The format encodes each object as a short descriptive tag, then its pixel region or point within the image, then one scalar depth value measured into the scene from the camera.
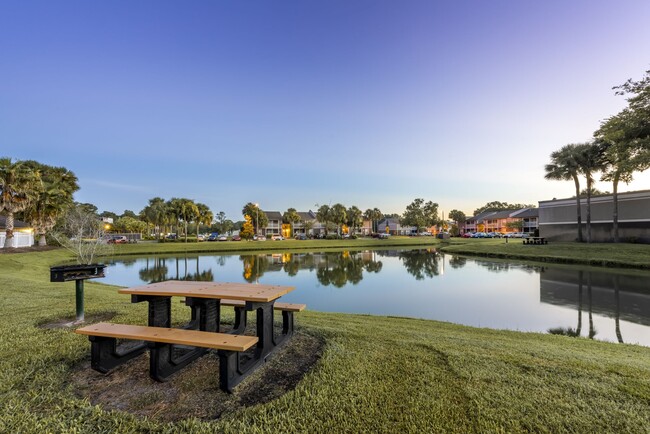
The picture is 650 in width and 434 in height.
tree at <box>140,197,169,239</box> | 54.56
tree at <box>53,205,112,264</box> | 16.81
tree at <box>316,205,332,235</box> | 68.56
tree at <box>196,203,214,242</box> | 55.31
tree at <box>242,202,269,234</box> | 64.06
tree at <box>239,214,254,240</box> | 54.53
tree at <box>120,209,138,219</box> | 110.69
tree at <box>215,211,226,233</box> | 94.82
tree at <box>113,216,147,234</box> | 67.88
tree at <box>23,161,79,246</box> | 26.33
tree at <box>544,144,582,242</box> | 31.19
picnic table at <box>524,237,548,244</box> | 34.92
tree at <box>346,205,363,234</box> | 69.62
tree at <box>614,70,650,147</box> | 19.95
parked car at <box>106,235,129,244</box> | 39.92
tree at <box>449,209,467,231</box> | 93.38
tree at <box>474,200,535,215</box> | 121.69
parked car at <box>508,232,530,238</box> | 59.06
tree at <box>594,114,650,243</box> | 18.95
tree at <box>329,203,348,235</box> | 66.81
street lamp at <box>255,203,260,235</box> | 62.13
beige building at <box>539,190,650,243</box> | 28.88
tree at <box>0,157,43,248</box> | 23.22
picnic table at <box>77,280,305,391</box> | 3.06
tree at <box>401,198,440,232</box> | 78.98
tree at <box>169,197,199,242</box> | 50.81
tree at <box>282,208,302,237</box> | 71.56
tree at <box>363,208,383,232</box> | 91.26
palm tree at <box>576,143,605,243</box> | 30.48
